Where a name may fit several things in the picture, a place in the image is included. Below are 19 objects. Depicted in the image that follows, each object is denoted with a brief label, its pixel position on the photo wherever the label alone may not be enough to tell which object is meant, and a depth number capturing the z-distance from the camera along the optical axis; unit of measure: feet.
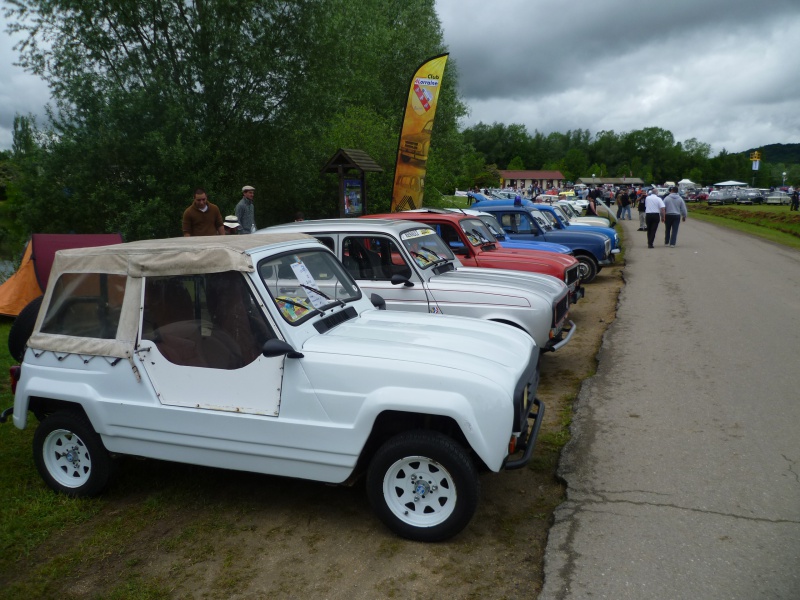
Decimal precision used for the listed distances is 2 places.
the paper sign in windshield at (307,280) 15.34
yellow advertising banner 53.01
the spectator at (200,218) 32.71
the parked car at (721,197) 201.67
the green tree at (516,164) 452.88
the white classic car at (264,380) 12.65
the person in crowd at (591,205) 111.50
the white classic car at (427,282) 22.56
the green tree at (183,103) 48.73
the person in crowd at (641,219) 92.91
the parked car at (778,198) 194.08
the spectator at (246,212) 38.70
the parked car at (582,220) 65.58
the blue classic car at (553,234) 44.11
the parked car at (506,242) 36.68
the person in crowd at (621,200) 114.62
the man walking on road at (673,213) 63.82
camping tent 28.32
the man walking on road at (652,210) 64.64
